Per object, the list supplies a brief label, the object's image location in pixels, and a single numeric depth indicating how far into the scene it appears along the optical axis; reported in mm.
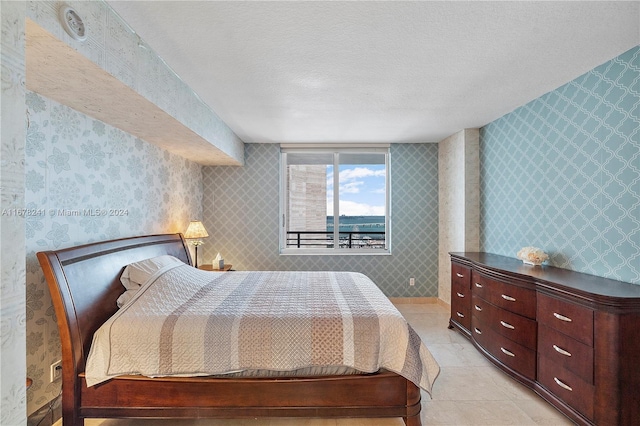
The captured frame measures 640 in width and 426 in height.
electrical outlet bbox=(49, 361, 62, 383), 1864
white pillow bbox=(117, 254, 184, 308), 2101
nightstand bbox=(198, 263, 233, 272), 3805
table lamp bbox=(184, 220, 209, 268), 3604
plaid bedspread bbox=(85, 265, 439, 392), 1755
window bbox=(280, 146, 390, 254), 4617
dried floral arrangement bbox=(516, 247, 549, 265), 2555
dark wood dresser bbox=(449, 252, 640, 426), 1661
